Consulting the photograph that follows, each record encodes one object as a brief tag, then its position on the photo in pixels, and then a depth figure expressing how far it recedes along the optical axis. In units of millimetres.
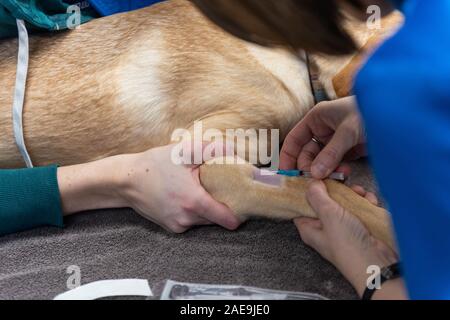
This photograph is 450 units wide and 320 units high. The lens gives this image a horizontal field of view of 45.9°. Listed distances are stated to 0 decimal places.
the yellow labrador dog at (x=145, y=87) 1366
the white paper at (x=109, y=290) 1031
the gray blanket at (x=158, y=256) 1044
